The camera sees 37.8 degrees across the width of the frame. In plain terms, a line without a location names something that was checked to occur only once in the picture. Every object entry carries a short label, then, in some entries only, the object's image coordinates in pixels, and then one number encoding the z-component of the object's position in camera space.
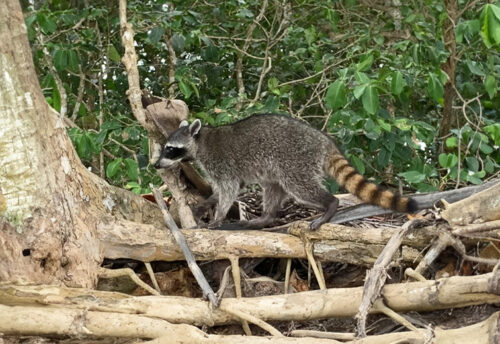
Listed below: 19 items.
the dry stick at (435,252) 3.79
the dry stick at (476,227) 3.64
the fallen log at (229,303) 3.58
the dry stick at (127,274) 3.96
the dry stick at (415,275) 3.63
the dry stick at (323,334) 3.46
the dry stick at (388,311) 3.51
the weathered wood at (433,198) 4.23
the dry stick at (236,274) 4.01
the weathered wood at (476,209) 3.74
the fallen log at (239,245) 4.05
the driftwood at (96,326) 3.52
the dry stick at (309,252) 4.02
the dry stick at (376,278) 3.35
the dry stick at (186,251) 3.79
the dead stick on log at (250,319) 3.55
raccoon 4.77
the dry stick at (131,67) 4.58
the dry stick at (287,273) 4.17
